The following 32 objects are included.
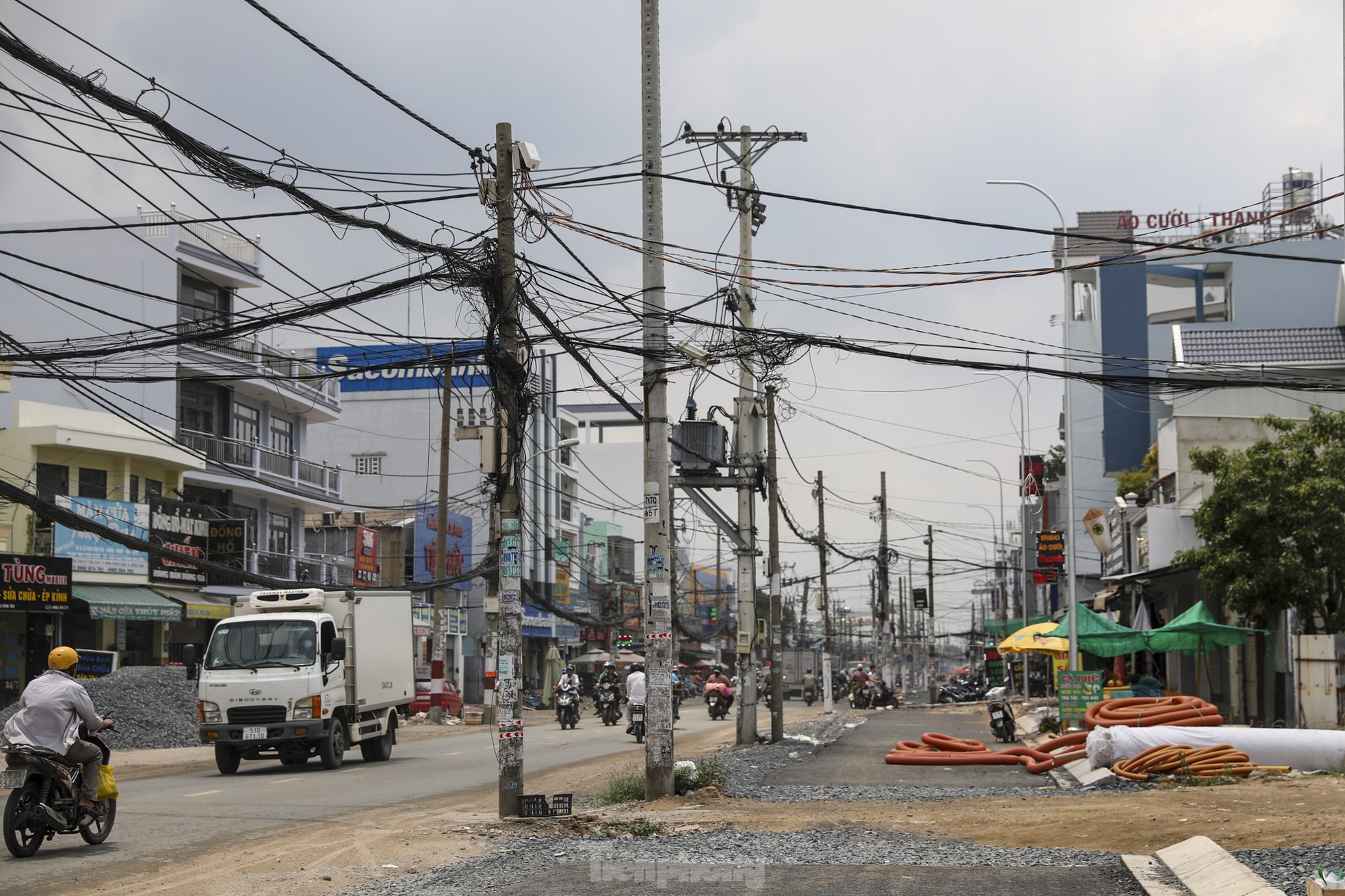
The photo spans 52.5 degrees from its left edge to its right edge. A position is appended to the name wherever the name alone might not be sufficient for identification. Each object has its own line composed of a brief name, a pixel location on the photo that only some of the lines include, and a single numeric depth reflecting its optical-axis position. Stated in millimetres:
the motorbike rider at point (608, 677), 39750
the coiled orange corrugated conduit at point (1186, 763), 17594
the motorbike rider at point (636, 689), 29984
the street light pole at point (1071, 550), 28781
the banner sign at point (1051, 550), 45531
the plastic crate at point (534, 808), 13938
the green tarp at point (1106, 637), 30875
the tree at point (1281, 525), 25719
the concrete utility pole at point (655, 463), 15984
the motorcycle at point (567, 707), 37000
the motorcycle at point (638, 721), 29812
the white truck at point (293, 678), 21281
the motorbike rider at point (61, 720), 11891
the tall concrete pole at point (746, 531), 25688
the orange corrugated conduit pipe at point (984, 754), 21391
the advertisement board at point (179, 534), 36938
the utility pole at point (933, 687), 66250
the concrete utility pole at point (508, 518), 14438
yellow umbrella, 34719
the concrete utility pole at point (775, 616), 27625
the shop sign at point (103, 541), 34312
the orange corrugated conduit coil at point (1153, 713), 21703
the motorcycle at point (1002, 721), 28391
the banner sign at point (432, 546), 58844
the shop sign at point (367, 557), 50188
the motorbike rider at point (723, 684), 42438
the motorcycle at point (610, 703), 39156
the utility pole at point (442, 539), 36281
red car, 41406
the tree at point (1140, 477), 49697
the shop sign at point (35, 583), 30516
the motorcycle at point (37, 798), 11773
